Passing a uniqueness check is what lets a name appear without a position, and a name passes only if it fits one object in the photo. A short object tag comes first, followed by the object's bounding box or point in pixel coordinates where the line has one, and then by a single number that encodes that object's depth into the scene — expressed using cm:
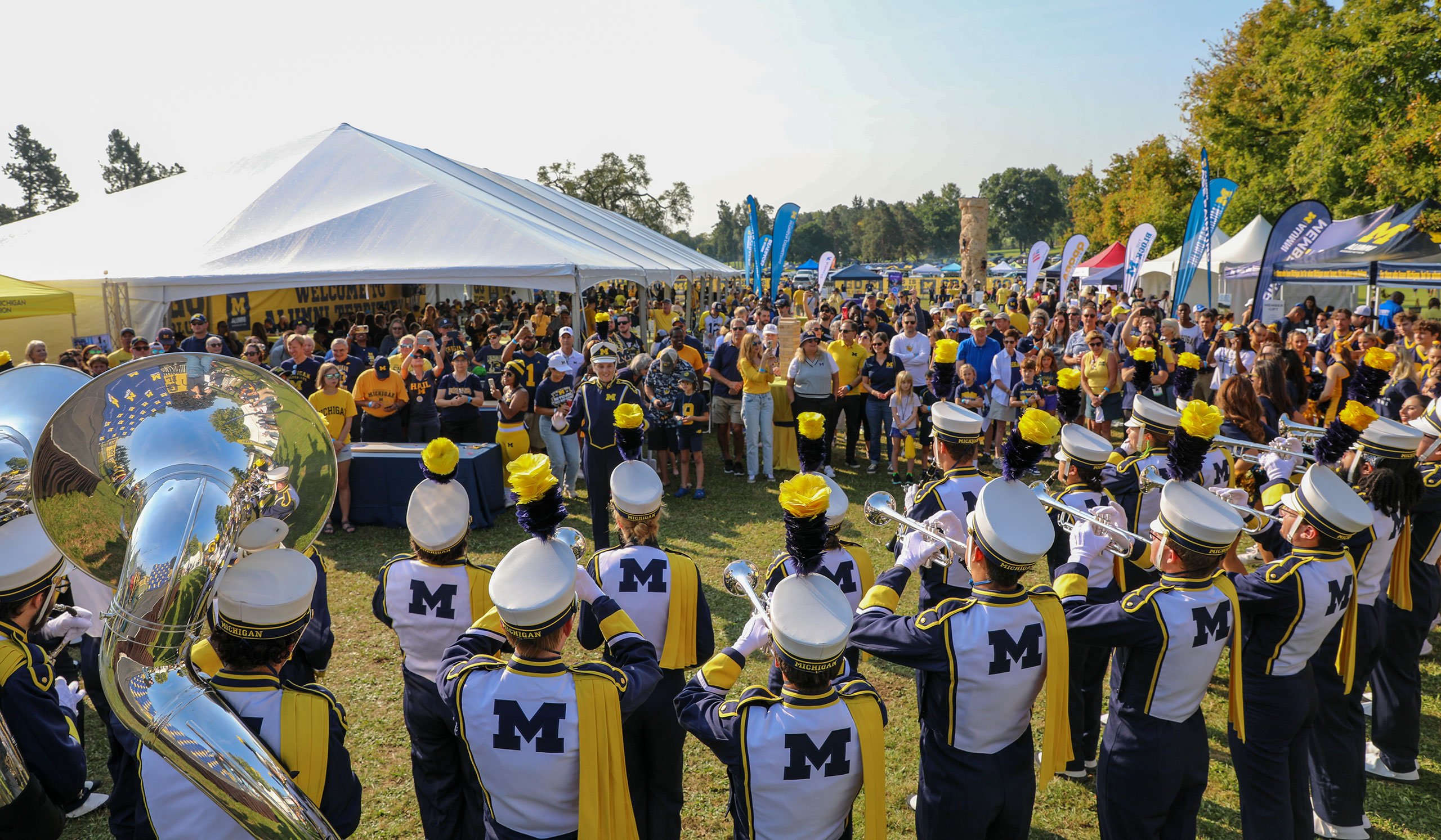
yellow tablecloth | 1014
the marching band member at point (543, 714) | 231
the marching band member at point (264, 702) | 212
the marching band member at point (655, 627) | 319
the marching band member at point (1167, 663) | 286
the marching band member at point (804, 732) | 222
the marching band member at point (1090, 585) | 419
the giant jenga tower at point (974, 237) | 3697
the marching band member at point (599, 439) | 669
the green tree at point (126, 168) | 7556
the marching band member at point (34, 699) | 256
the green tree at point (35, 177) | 6606
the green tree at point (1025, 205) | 11025
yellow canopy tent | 1227
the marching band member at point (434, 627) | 319
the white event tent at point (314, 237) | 1340
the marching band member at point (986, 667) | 264
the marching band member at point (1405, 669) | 415
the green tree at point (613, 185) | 5456
